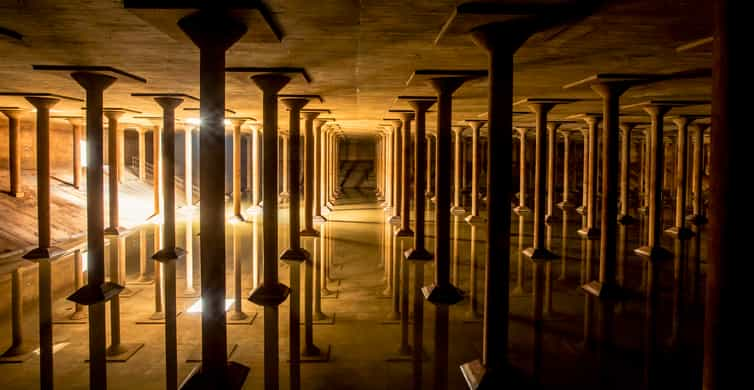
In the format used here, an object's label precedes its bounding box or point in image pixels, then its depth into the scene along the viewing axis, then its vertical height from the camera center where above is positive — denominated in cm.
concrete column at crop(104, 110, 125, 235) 1471 +7
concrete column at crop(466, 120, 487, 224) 2033 -10
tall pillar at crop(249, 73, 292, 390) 900 -55
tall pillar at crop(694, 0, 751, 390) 306 -17
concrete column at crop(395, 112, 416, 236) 1454 -8
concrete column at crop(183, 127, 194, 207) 2330 +35
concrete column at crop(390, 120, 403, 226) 1921 -5
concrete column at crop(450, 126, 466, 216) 2290 +52
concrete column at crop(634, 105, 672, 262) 1289 -65
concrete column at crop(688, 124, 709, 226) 1866 +1
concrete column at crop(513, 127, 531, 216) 2155 -6
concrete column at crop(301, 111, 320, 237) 1605 +10
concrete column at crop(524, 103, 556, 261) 1293 -32
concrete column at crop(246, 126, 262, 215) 2356 +13
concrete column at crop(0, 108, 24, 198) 1650 +77
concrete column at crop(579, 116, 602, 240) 1658 -45
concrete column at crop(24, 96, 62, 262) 1249 +35
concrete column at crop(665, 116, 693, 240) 1634 -25
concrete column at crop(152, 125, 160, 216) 1981 +18
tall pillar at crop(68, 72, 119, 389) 908 -29
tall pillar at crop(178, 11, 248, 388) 554 -17
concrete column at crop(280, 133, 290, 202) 2736 +60
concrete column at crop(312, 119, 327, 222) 1905 +4
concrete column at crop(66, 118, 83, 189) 2267 +83
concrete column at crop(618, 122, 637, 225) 1858 +2
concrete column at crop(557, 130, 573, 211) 2316 +9
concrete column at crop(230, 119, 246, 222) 2019 +31
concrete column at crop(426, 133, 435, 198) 3031 +21
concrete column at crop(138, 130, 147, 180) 2491 +100
